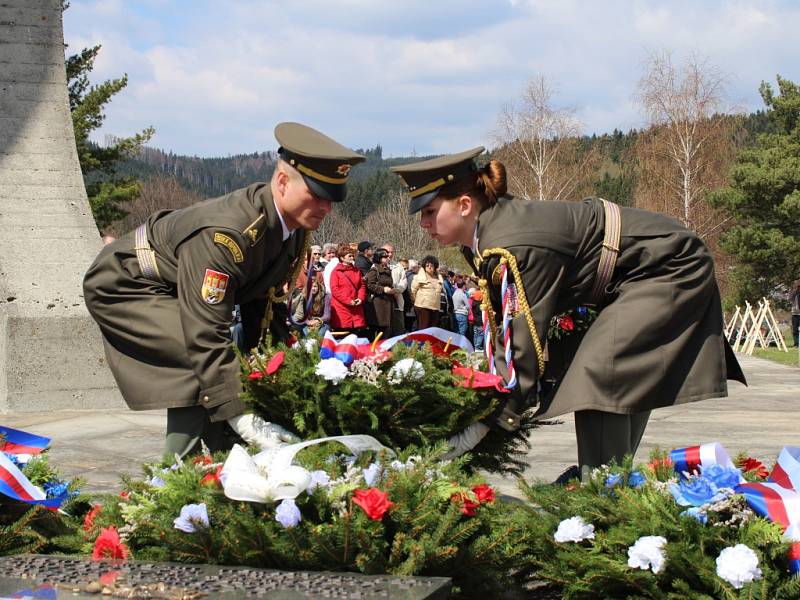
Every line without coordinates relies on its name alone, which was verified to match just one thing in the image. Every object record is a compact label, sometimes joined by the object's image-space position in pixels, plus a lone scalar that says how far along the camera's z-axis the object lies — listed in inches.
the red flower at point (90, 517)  150.2
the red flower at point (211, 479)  135.0
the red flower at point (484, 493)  137.6
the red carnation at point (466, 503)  132.7
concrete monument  337.7
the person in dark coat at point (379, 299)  552.7
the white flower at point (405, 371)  156.1
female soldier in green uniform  163.3
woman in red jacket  526.9
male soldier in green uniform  166.2
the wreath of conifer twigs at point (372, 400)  156.2
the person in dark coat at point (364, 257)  565.4
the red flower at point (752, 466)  152.9
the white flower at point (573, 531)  136.8
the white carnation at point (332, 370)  155.5
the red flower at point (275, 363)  159.3
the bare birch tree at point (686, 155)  1466.5
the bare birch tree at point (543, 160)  1594.5
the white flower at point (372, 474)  135.1
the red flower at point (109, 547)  134.8
